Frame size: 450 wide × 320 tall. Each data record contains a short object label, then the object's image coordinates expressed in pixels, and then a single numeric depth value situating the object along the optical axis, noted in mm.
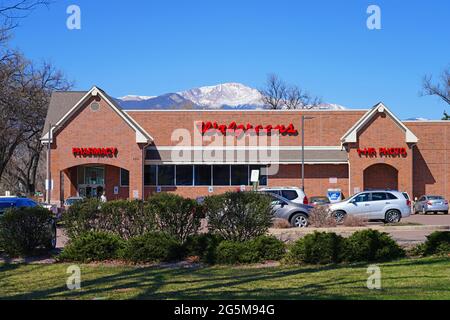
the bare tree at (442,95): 79375
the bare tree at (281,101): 100875
